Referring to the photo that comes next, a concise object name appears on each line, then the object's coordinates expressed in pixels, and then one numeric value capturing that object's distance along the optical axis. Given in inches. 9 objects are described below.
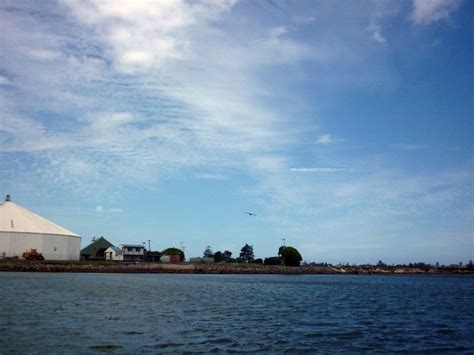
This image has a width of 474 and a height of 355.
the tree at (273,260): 7356.3
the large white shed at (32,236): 4803.2
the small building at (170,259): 6589.6
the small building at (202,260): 6840.6
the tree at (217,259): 7691.9
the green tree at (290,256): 7042.3
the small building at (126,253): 6427.2
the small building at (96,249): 6653.5
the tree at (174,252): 7219.5
